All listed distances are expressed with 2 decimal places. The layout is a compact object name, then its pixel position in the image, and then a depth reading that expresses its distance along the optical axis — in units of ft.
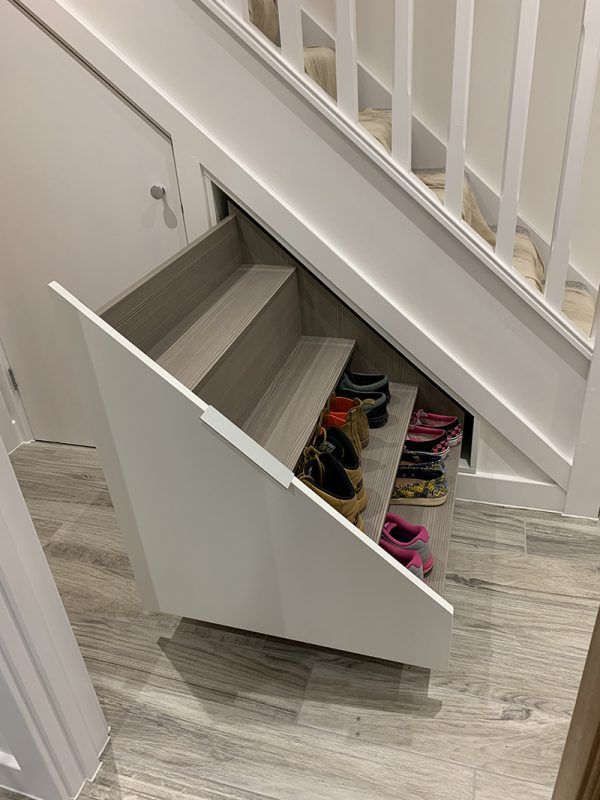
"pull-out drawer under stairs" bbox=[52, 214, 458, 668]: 3.65
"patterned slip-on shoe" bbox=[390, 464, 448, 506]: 5.56
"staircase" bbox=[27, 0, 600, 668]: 3.79
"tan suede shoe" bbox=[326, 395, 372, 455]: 5.56
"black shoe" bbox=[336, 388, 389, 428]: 5.91
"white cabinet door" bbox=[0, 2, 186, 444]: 5.37
